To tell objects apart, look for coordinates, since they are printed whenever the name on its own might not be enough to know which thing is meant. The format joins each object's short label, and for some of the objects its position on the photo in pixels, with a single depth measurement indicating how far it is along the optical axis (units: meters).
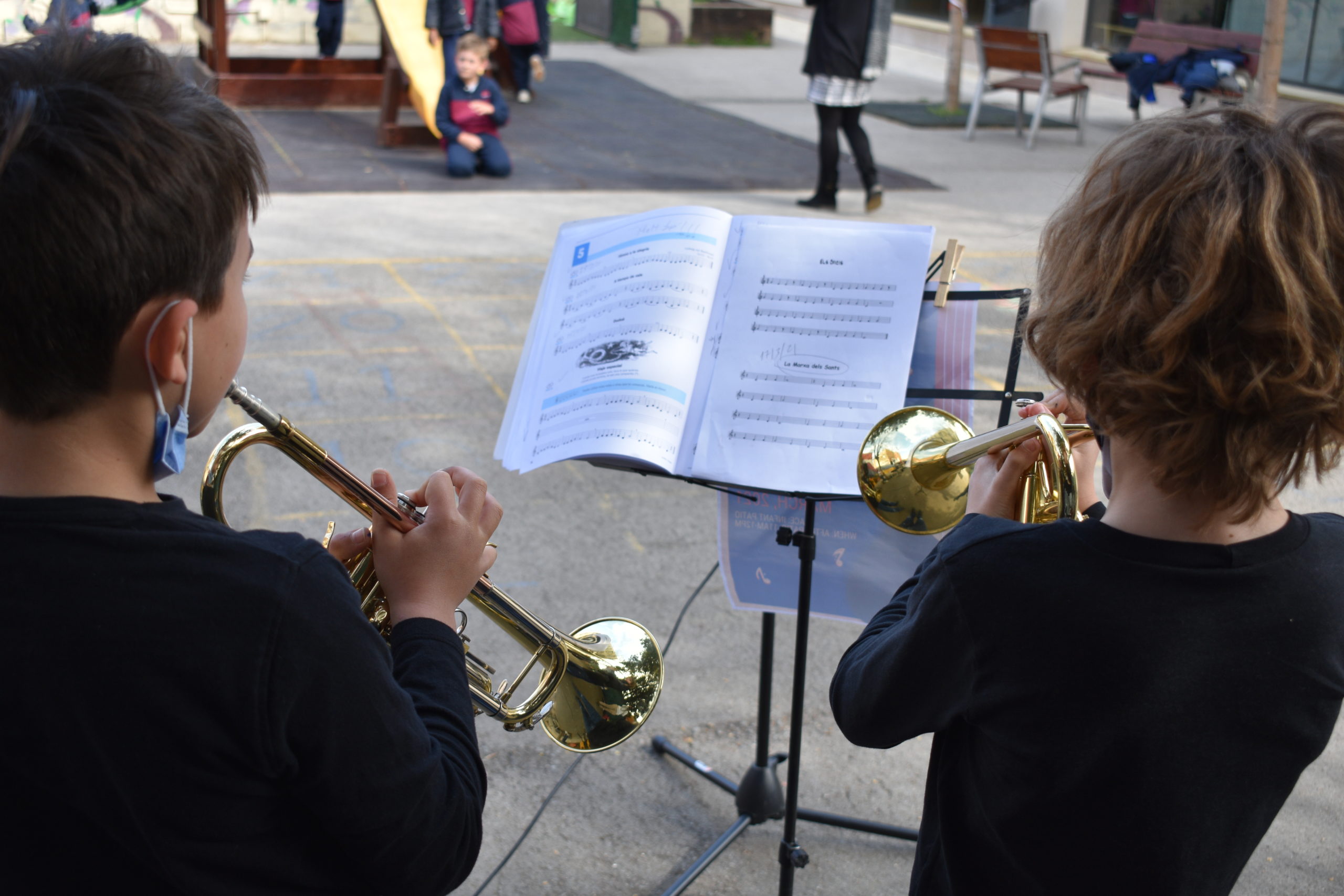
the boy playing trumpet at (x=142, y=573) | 0.92
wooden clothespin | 1.89
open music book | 1.87
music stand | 1.90
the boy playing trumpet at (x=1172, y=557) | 1.03
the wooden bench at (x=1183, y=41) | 10.45
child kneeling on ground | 7.95
